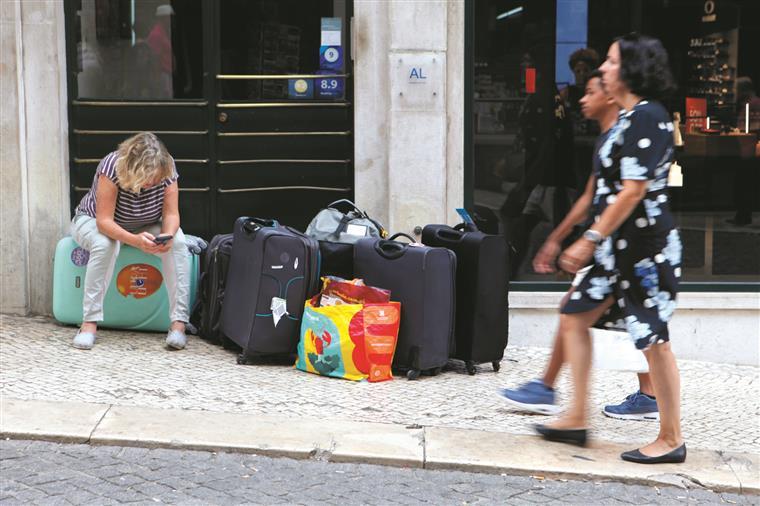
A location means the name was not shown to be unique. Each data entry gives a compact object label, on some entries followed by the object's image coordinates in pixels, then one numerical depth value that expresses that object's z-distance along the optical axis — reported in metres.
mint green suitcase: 11.87
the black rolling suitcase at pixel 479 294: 10.61
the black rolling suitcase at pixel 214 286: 11.61
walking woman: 7.76
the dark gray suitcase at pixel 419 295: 10.28
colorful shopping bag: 10.21
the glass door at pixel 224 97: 12.84
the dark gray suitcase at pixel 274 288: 10.60
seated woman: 11.18
